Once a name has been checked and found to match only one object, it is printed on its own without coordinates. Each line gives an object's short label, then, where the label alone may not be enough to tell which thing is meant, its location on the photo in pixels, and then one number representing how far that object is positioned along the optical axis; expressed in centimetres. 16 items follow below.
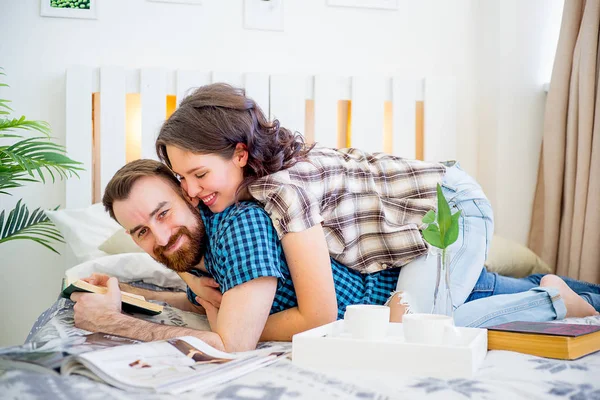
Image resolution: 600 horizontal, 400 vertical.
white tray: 101
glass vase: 123
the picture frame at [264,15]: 287
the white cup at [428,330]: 108
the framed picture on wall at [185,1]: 280
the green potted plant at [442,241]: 121
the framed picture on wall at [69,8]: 271
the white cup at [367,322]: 113
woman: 137
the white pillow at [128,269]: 199
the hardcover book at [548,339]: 113
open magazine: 90
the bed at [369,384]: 88
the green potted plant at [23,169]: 210
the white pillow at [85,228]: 233
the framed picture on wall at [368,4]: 296
